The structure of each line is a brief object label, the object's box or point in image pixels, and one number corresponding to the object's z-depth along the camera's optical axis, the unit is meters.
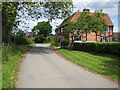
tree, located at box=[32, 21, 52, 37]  71.06
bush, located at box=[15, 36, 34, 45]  27.21
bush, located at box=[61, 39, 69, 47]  25.64
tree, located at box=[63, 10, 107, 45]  18.56
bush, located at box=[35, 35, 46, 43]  64.34
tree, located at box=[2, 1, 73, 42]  16.63
